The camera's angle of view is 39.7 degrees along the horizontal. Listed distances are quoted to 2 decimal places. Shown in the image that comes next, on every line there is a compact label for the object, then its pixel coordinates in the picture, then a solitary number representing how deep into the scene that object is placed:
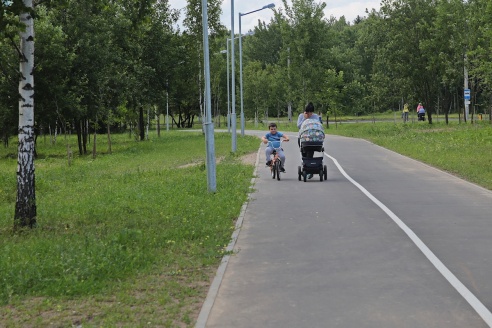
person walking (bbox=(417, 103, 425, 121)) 56.70
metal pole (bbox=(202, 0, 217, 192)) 15.65
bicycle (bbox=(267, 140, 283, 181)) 18.75
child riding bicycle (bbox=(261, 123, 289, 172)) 18.75
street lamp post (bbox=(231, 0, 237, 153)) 31.81
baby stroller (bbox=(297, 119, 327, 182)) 17.31
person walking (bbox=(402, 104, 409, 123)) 55.39
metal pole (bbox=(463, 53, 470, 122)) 46.01
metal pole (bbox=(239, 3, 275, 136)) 35.84
